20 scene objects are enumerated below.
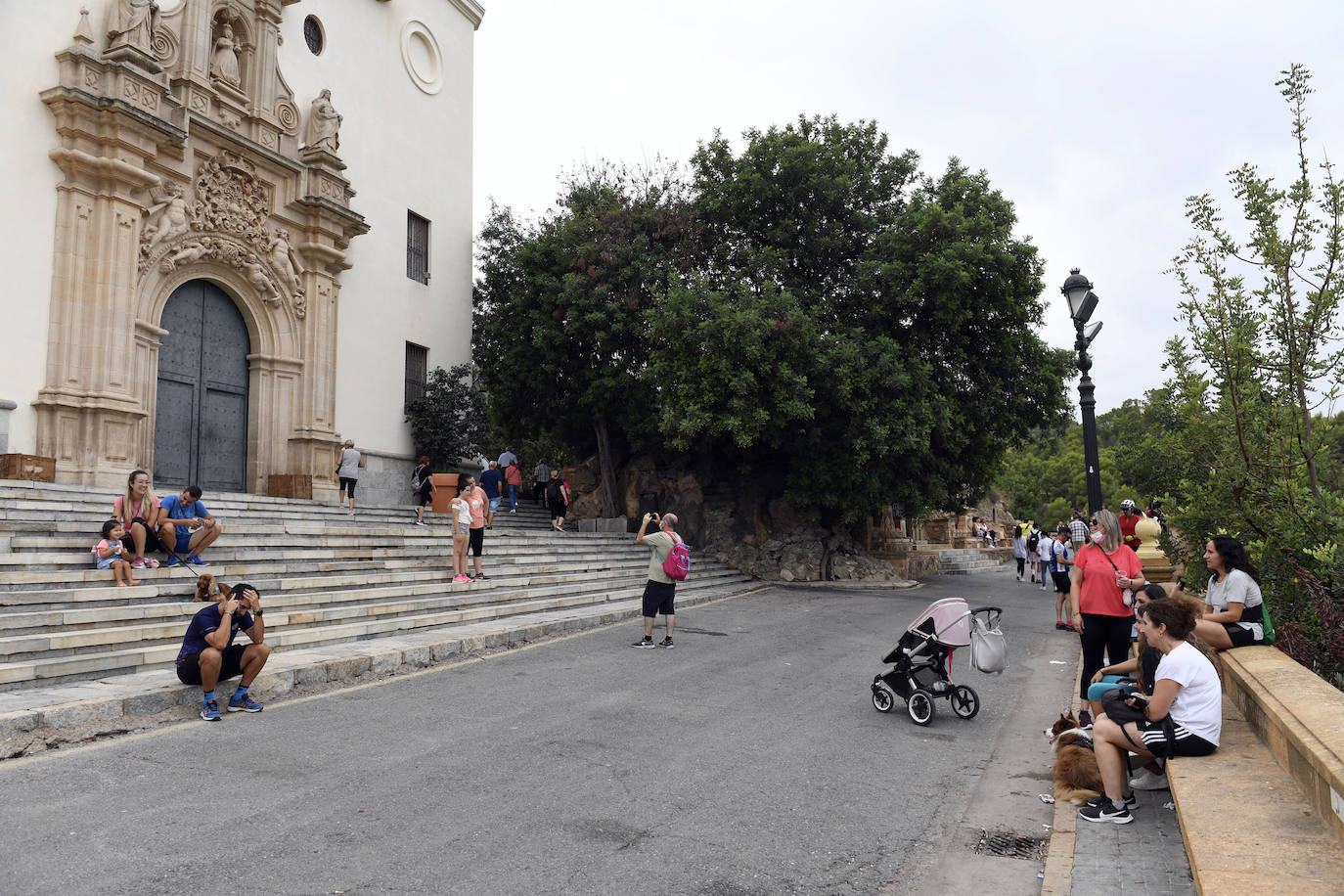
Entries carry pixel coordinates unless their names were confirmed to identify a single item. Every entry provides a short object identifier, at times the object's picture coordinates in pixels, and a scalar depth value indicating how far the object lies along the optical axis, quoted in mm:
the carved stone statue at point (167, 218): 15938
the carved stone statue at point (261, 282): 17984
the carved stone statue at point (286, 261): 18547
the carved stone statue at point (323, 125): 19594
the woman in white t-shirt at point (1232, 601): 6480
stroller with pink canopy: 7531
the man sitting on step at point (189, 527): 10344
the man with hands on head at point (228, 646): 6812
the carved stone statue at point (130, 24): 15281
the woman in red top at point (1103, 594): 7109
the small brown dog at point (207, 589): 8438
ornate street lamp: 11078
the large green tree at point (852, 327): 18578
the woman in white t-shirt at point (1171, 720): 4863
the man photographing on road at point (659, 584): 10766
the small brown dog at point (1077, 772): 5293
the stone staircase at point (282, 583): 7871
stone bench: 3475
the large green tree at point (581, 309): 21672
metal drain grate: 4648
